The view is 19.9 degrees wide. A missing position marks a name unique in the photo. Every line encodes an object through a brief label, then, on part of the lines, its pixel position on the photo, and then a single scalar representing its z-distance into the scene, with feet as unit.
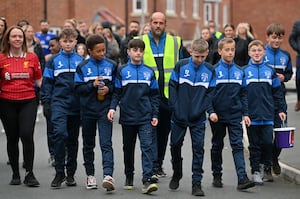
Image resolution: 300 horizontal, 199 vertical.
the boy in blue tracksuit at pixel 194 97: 33.35
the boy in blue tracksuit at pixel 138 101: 33.58
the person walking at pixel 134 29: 59.84
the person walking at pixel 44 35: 67.70
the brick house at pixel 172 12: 118.52
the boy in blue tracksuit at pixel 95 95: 33.83
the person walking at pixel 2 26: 41.53
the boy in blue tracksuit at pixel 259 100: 35.45
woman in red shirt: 35.27
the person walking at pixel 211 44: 57.77
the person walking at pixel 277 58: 37.73
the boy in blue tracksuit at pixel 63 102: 34.68
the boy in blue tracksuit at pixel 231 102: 34.17
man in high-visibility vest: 35.63
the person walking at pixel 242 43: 57.62
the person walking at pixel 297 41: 61.05
